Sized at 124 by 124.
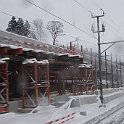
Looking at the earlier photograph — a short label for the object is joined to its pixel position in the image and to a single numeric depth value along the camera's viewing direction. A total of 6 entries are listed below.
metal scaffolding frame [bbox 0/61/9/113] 21.39
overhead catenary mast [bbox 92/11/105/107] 30.38
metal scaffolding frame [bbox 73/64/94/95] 39.47
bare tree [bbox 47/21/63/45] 83.70
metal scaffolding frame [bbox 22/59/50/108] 24.70
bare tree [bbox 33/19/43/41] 70.13
